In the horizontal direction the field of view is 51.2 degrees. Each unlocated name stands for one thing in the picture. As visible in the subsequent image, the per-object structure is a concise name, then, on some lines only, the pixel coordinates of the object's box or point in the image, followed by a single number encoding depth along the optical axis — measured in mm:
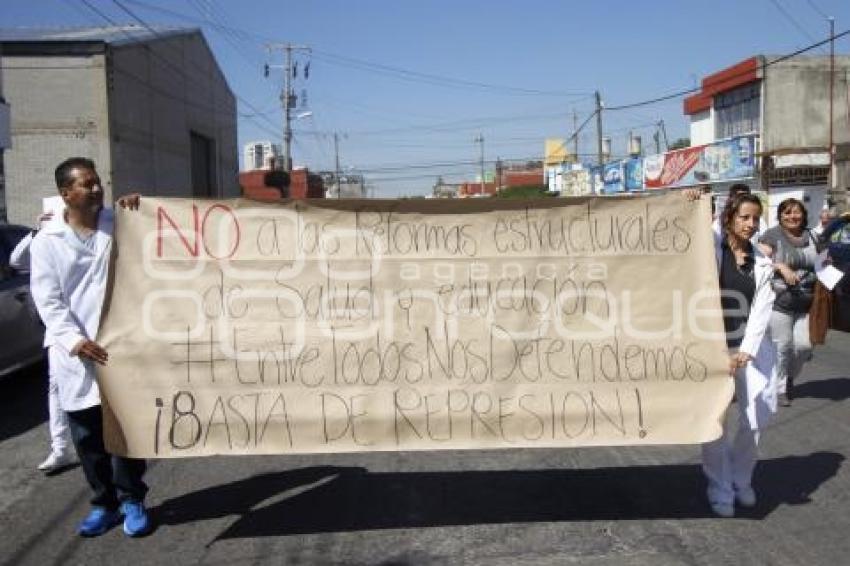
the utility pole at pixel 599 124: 46500
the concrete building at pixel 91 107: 22922
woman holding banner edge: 4461
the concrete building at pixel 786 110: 28719
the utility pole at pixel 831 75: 27656
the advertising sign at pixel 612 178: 44500
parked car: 7594
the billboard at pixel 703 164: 29906
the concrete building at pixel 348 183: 104725
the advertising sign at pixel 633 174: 41312
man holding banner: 4262
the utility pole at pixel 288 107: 52662
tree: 70212
